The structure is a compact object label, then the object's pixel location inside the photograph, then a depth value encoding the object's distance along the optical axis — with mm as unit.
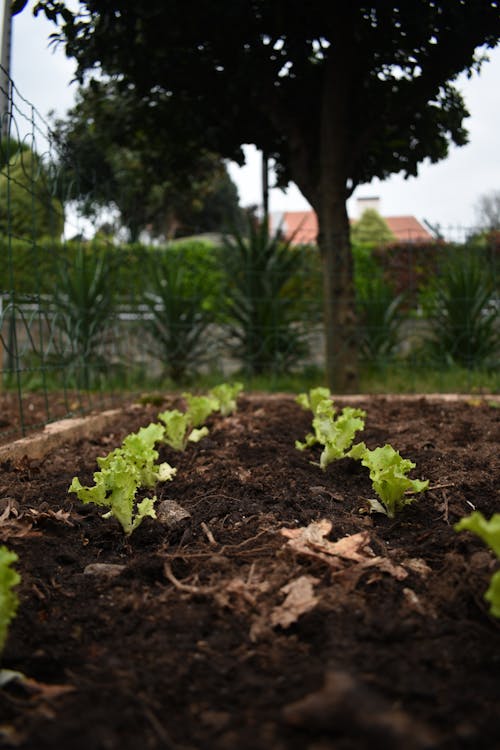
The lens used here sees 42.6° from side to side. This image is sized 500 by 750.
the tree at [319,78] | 4055
